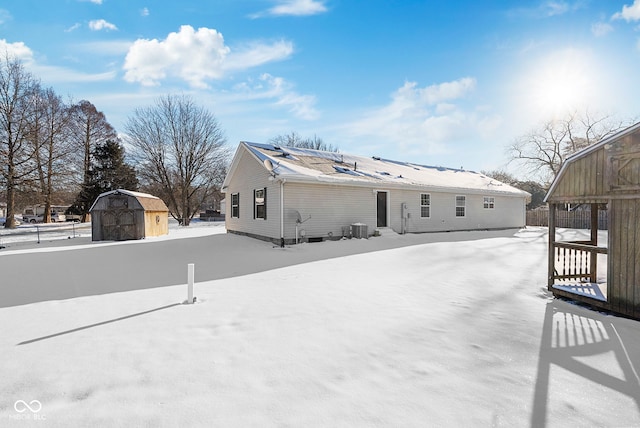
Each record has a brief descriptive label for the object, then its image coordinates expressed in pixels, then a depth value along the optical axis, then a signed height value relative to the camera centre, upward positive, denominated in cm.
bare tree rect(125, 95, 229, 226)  2794 +636
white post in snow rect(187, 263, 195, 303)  462 -119
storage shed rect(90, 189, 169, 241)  1368 -30
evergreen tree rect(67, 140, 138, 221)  2653 +331
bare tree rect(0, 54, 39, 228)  2081 +632
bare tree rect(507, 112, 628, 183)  2597 +651
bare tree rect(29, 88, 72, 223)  2197 +568
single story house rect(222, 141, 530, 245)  1148 +62
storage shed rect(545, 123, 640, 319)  414 +15
